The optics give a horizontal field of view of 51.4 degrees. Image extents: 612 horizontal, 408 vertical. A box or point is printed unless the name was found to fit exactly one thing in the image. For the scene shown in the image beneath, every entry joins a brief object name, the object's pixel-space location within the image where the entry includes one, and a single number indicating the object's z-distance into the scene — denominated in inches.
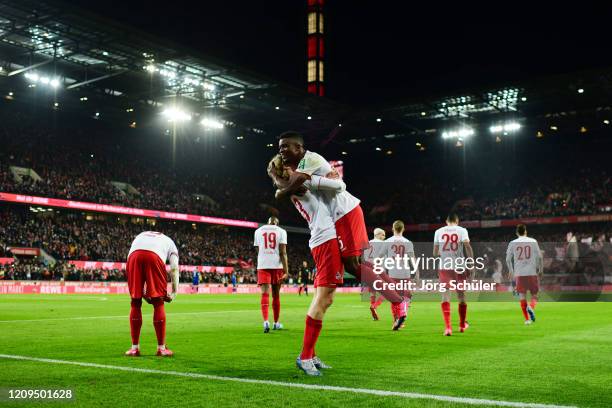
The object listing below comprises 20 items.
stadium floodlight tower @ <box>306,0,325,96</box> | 2721.5
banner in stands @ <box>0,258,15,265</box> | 1514.8
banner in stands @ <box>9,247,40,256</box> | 1627.8
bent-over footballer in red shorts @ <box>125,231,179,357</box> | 312.0
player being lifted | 255.8
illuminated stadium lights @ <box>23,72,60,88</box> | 1722.9
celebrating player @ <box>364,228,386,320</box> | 586.6
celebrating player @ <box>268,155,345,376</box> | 253.8
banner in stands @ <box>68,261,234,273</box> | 1704.0
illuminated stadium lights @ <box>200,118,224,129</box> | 2183.1
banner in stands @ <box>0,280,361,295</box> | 1385.3
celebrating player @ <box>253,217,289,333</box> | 493.7
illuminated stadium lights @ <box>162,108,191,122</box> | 2001.7
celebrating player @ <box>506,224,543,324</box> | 595.5
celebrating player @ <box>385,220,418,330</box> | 557.3
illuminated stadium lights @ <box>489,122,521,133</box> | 2310.2
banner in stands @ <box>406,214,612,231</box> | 2103.8
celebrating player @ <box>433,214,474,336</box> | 458.0
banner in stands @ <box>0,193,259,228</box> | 1751.5
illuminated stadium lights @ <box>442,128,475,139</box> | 2351.1
